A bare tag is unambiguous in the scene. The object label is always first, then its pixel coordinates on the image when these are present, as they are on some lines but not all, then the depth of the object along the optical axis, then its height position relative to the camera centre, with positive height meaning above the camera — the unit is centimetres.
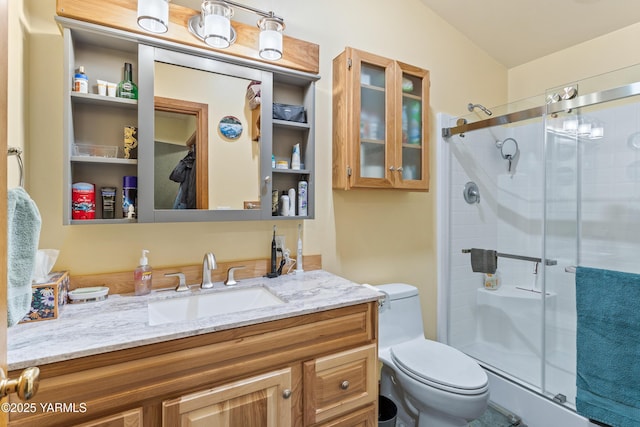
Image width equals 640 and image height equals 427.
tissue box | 100 -31
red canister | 117 +3
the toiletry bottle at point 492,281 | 235 -54
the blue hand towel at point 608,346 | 137 -63
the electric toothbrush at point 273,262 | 159 -27
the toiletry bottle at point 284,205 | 157 +2
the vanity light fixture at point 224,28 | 129 +78
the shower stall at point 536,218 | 170 -5
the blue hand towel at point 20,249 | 74 -10
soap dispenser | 130 -29
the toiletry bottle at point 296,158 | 160 +26
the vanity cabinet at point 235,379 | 83 -54
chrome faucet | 140 -28
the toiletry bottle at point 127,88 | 125 +49
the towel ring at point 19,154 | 100 +18
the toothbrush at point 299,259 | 169 -27
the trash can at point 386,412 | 151 -104
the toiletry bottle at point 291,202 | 159 +4
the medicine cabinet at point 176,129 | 121 +34
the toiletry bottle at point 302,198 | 159 +6
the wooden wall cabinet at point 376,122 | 168 +50
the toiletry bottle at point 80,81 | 117 +48
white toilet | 136 -77
